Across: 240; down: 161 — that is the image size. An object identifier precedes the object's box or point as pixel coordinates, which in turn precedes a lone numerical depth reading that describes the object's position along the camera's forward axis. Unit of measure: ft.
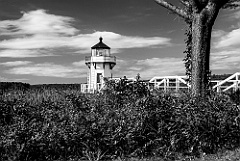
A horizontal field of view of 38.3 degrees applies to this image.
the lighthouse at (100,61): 120.78
